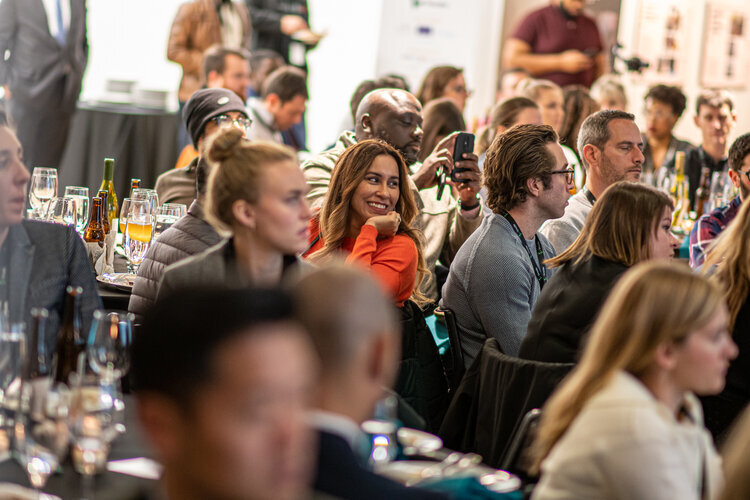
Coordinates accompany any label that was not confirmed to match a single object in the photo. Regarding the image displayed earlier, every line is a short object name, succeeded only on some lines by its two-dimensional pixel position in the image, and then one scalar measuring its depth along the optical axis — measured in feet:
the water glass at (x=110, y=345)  11.70
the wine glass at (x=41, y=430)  10.10
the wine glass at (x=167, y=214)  23.32
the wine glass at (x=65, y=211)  22.71
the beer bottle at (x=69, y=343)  13.12
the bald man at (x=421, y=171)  26.47
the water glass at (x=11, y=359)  11.45
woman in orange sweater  20.88
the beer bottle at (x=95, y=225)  23.67
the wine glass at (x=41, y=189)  24.30
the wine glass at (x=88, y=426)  10.31
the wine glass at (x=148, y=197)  22.72
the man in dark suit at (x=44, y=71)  41.78
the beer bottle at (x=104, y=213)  23.69
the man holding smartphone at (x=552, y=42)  55.78
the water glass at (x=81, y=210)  22.83
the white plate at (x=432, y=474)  11.10
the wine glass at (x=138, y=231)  22.58
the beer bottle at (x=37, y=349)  11.34
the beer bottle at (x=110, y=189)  24.60
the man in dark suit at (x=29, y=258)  15.64
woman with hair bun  15.74
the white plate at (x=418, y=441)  12.12
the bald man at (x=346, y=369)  9.37
